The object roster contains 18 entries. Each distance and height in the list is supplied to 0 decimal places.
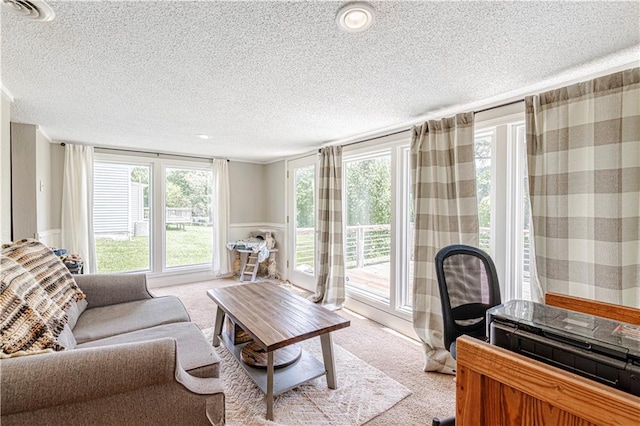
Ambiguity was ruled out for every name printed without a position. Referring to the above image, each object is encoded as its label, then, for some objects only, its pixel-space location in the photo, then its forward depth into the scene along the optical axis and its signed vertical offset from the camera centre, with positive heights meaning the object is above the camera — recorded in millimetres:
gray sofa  1030 -702
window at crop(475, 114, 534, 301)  2178 +29
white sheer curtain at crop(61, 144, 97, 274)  3701 +142
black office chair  1716 -473
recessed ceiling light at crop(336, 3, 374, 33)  1147 +822
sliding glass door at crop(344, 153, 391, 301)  3293 -145
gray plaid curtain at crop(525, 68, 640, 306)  1566 +143
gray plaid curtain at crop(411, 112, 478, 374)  2254 +50
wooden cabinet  530 -383
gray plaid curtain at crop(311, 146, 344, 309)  3648 -260
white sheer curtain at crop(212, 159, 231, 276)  4840 -22
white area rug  1759 -1252
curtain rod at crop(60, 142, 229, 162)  4094 +942
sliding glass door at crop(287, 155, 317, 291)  4380 -128
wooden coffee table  1773 -762
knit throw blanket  1195 -425
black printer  600 -308
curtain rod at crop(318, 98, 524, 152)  2102 +832
